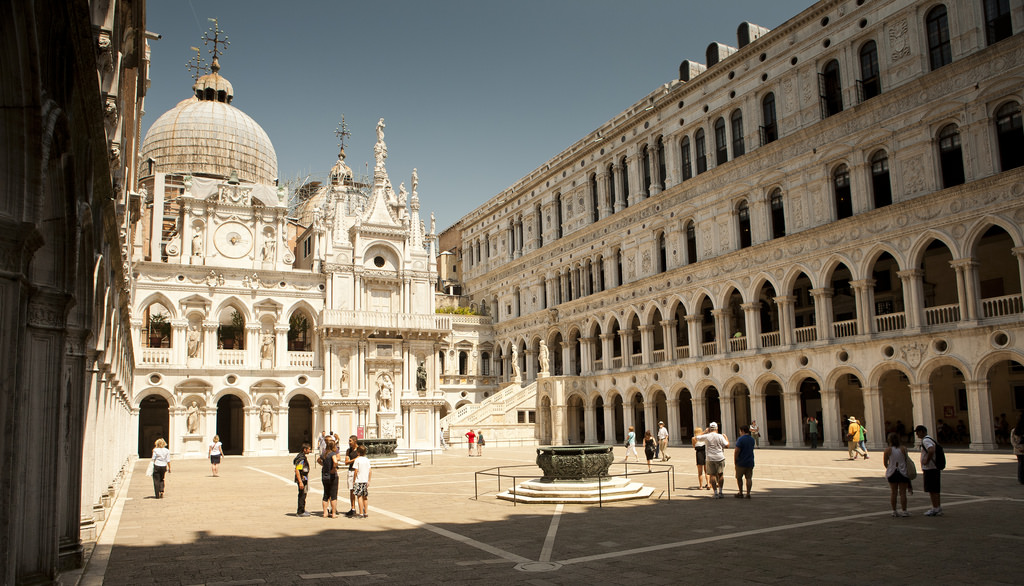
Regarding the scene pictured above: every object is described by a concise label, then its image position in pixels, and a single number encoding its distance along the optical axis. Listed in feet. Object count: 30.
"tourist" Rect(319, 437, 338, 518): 50.85
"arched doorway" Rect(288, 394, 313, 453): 154.10
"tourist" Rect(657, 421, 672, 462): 90.58
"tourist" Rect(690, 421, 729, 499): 55.36
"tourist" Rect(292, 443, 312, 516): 50.98
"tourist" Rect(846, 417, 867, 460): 83.56
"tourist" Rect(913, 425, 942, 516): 42.70
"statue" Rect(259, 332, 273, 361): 139.95
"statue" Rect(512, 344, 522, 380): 165.96
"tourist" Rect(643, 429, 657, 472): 77.61
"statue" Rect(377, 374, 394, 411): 144.15
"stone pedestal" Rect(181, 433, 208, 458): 130.65
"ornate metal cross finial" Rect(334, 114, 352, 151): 209.05
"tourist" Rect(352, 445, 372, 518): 50.34
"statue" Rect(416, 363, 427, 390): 148.56
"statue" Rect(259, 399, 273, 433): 137.69
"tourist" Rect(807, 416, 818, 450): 105.91
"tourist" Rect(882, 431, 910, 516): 42.70
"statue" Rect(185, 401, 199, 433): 131.95
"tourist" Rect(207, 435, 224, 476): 87.04
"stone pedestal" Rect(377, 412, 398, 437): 142.61
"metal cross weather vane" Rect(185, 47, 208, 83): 187.62
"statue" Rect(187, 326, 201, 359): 134.10
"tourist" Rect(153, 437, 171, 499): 63.21
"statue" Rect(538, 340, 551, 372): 155.33
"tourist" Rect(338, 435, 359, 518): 50.85
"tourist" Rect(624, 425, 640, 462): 88.94
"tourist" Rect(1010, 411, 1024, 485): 56.24
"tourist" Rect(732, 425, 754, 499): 53.83
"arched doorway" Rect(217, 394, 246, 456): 150.51
